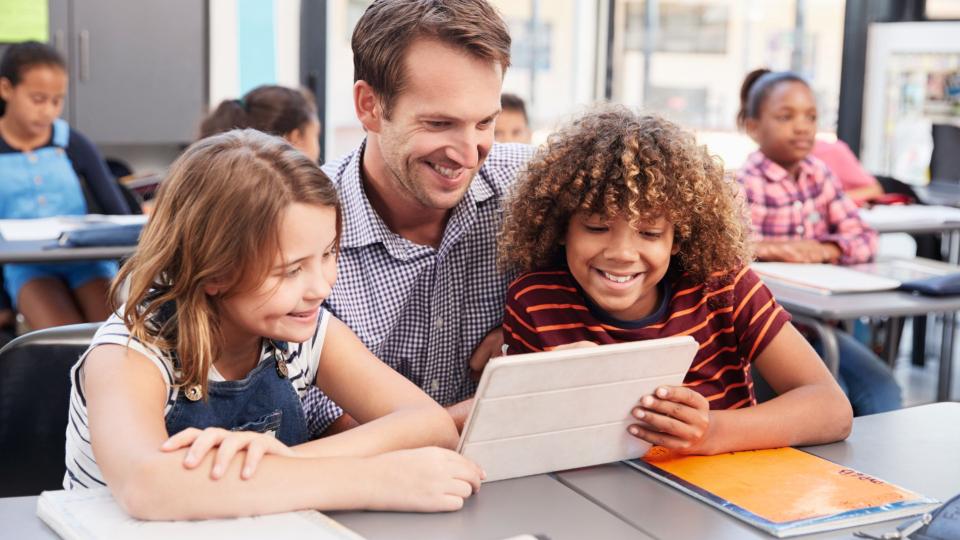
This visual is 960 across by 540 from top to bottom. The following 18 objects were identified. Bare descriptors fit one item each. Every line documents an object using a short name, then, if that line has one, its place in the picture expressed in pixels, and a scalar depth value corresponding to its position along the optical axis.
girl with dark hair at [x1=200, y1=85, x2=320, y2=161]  3.33
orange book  1.12
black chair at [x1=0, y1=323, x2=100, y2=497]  1.46
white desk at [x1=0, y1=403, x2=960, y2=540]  1.08
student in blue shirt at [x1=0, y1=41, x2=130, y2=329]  3.49
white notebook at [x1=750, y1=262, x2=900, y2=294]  2.71
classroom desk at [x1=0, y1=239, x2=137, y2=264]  2.89
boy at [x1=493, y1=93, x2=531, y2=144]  4.17
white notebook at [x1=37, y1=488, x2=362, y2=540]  1.02
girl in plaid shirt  3.12
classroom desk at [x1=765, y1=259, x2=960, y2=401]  2.51
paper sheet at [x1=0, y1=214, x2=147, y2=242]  3.17
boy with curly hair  1.54
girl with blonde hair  1.10
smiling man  1.60
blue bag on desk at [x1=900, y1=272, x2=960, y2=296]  2.67
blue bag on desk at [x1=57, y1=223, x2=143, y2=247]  2.97
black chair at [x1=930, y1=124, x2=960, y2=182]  4.68
